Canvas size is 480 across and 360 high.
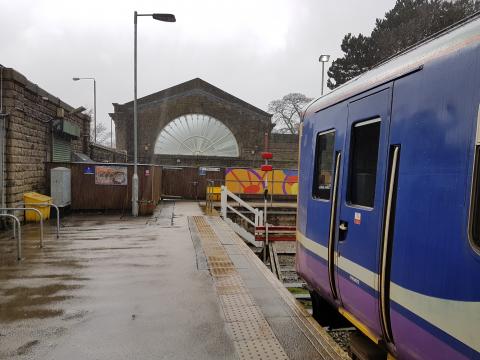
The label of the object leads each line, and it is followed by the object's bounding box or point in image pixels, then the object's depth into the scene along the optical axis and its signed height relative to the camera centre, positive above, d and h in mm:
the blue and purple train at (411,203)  2332 -259
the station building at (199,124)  35031 +3120
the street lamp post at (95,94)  33809 +5296
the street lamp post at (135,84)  13244 +2637
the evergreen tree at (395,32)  29797 +11375
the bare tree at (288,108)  58969 +8285
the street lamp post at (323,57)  18027 +4864
